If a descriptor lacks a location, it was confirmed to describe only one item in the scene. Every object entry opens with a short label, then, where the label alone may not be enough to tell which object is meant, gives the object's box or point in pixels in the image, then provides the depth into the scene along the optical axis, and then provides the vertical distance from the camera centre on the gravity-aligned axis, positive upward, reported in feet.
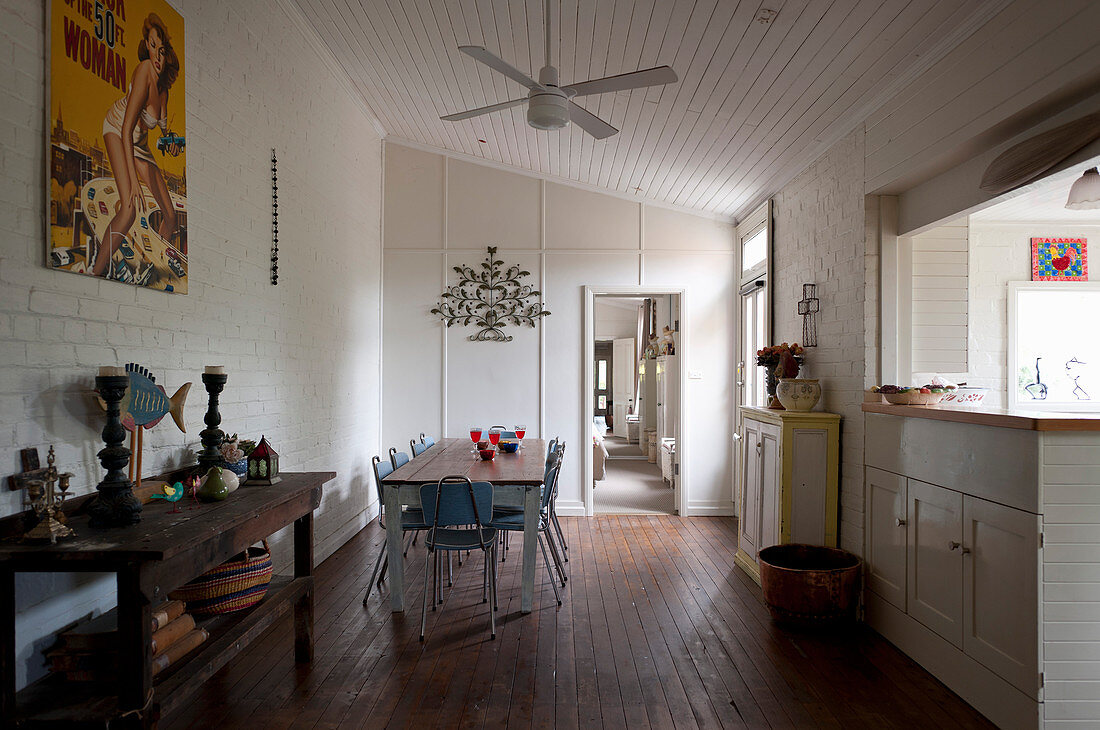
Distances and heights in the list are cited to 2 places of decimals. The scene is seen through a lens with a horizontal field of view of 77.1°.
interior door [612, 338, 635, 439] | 44.98 -1.16
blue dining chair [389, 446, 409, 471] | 16.45 -2.39
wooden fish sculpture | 8.16 -0.51
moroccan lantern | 10.23 -1.54
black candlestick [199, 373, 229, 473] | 9.64 -1.00
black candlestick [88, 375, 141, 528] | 7.14 -1.27
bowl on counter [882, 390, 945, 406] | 11.78 -0.56
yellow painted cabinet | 14.00 -2.31
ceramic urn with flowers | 15.71 -0.01
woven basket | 8.93 -3.01
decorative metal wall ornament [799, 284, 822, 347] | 15.38 +1.19
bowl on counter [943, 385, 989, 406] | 11.98 -0.54
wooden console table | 6.25 -2.22
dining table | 13.02 -2.56
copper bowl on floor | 12.17 -4.07
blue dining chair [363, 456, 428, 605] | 13.71 -3.23
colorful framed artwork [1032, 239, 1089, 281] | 16.20 +2.52
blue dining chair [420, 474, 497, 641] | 12.27 -2.61
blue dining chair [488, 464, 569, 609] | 13.97 -3.28
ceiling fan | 10.11 +4.26
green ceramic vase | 8.80 -1.64
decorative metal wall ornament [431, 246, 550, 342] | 22.57 +2.01
